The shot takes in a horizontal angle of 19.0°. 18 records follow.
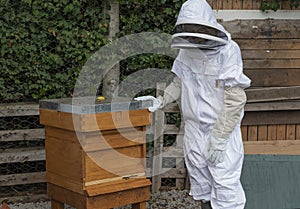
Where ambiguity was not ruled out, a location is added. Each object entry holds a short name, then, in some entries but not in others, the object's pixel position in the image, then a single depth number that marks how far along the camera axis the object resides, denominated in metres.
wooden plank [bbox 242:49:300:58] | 8.28
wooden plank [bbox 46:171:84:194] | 5.74
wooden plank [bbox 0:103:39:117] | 7.59
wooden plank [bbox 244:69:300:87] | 8.30
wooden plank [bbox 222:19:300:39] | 8.23
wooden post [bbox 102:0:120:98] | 7.94
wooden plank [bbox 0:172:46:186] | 7.71
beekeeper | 4.89
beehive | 5.61
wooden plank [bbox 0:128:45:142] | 7.60
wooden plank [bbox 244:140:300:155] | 8.26
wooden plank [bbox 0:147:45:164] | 7.63
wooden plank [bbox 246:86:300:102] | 8.22
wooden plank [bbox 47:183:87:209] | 5.81
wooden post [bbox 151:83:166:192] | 8.10
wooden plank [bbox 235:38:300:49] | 8.28
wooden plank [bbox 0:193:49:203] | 7.81
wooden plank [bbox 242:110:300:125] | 8.31
